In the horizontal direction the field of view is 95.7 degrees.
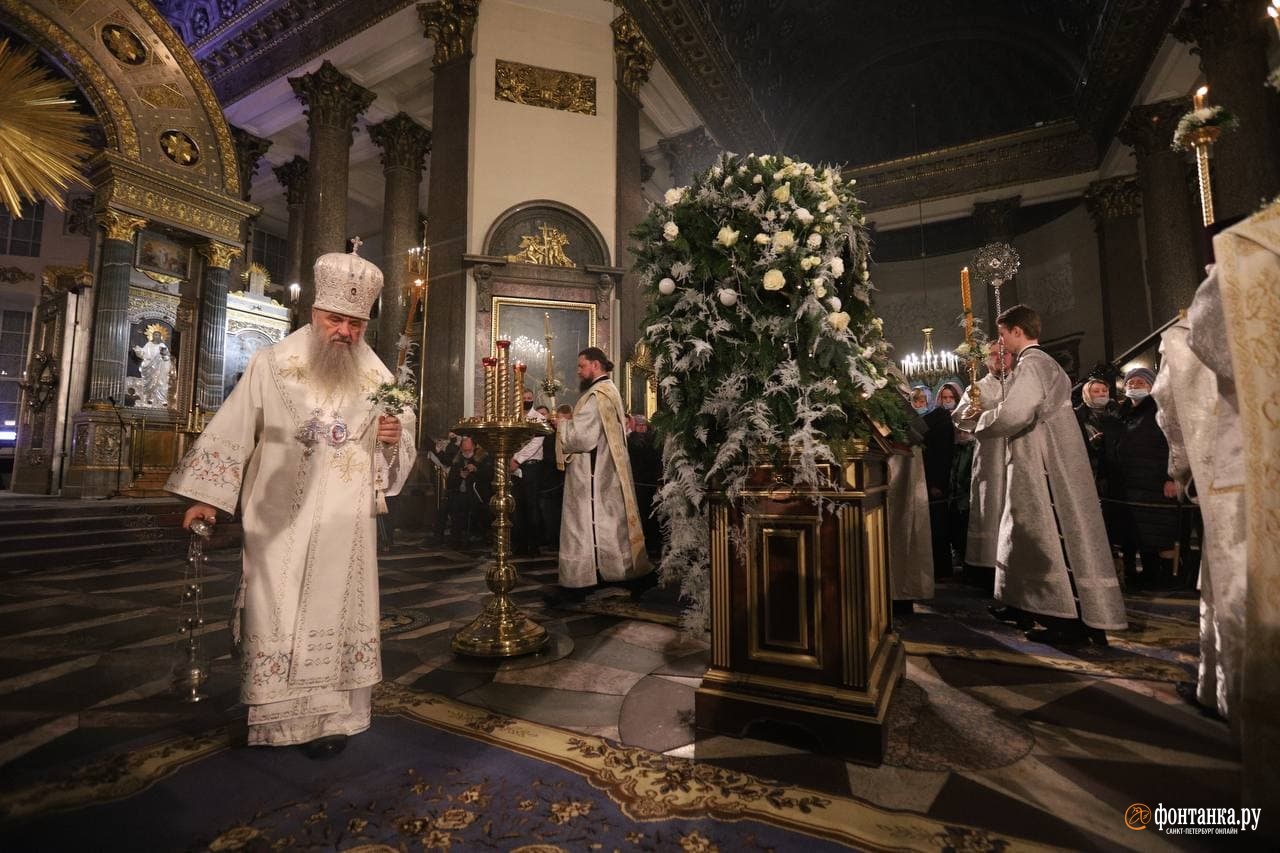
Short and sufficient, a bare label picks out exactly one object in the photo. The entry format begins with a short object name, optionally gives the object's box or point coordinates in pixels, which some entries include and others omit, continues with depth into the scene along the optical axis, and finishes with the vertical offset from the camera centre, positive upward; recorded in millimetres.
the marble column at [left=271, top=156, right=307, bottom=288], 14508 +7215
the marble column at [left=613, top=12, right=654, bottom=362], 10227 +5963
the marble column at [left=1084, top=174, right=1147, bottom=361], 13055 +5318
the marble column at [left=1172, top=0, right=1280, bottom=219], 7258 +5231
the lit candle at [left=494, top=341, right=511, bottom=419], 3602 +638
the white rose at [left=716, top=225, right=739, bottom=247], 2549 +1085
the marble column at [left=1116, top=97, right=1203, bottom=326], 10883 +5317
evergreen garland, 2486 +715
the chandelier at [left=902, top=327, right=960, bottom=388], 14711 +2936
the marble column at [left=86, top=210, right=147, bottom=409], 9977 +3071
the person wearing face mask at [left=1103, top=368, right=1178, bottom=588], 5555 -92
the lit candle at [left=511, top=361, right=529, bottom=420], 3586 +532
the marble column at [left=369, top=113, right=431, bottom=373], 11578 +5809
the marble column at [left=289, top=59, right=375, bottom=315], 10203 +6128
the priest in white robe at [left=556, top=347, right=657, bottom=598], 4832 -149
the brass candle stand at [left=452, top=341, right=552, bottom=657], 3535 -189
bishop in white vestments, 2330 -84
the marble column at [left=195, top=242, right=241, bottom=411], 11516 +3232
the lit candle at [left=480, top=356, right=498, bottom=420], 3634 +603
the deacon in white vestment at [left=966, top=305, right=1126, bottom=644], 3596 -198
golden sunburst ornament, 7684 +4873
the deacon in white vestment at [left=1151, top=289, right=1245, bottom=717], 2287 -51
